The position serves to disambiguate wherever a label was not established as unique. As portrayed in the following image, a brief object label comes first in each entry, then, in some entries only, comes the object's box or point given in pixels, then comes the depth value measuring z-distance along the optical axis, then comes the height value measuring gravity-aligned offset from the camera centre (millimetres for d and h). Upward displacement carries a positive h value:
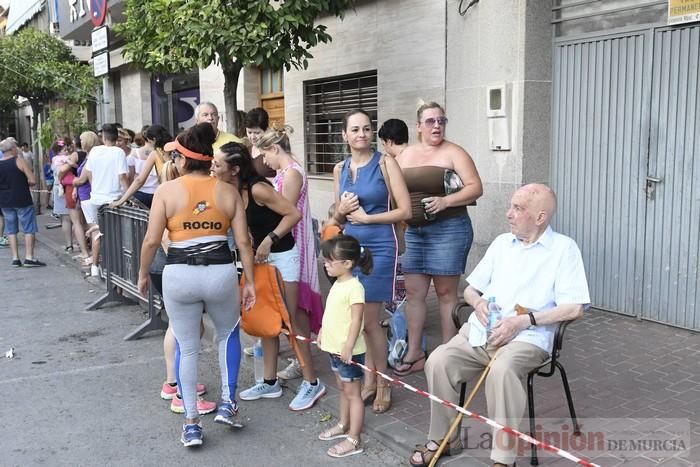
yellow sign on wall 5391 +1051
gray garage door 5641 -163
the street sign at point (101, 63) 9347 +1211
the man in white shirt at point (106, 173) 8664 -264
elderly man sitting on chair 3305 -860
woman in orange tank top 3836 -540
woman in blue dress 4250 -410
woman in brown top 4746 -534
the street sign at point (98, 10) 10289 +2144
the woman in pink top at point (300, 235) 4598 -589
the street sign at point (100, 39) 9352 +1543
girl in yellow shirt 3742 -976
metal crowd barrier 6438 -1112
